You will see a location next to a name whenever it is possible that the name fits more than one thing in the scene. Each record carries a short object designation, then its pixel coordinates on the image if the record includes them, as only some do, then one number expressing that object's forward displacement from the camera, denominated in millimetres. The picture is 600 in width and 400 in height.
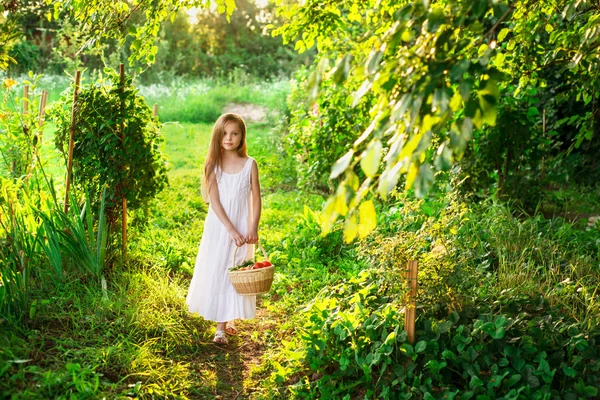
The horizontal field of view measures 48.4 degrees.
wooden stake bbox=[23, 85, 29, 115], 5555
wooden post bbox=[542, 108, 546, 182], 7880
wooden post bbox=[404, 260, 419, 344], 3438
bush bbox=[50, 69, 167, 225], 4844
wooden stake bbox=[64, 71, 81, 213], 4816
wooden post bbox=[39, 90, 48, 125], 5818
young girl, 4297
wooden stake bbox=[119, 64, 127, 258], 4879
